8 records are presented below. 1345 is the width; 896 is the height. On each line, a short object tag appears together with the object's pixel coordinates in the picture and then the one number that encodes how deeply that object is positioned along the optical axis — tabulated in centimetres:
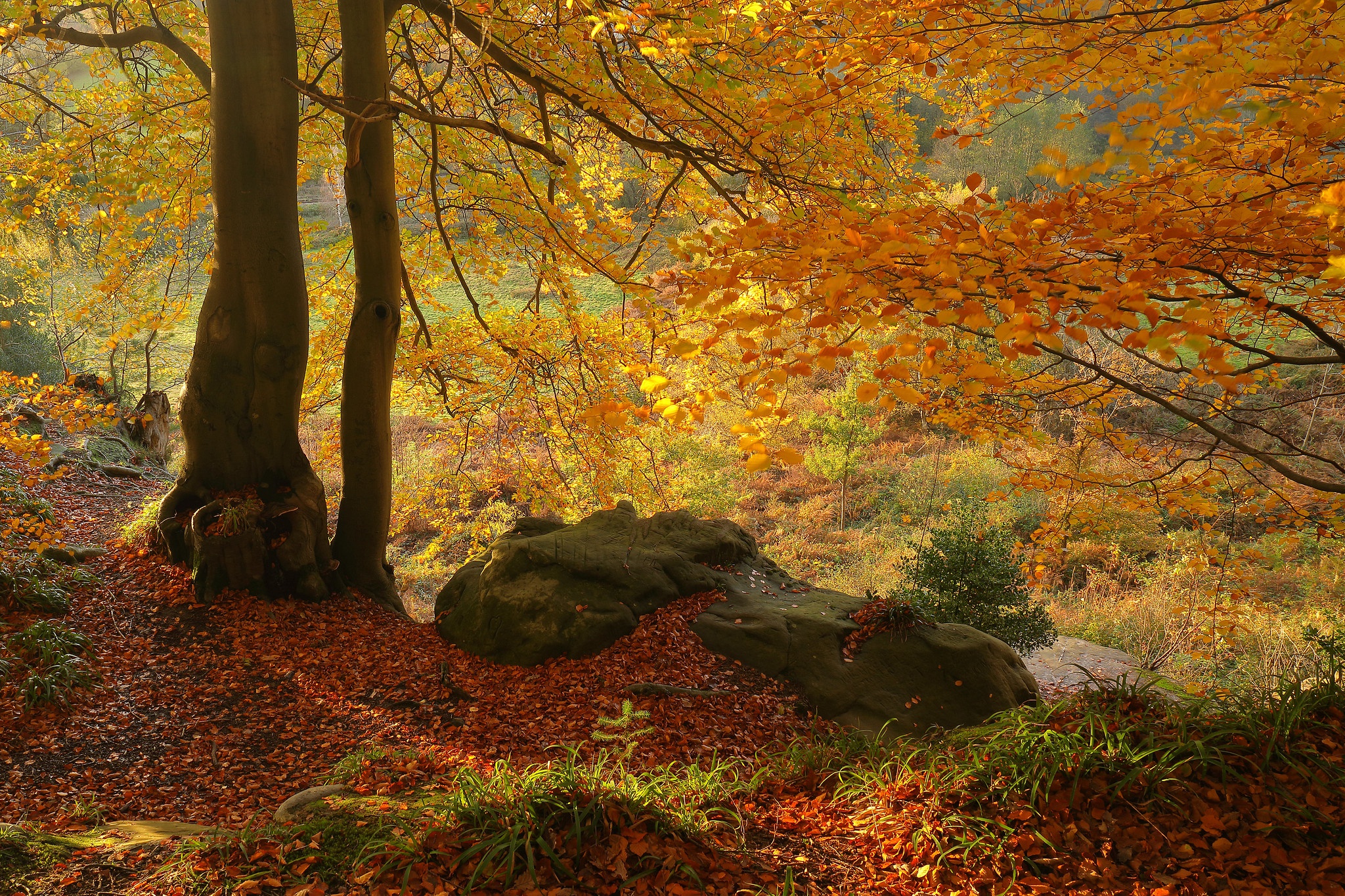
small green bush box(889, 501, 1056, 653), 607
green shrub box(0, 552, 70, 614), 428
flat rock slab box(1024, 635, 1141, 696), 727
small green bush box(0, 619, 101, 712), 355
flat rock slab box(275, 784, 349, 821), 225
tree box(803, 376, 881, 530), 1262
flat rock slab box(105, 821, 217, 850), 198
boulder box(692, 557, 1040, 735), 425
